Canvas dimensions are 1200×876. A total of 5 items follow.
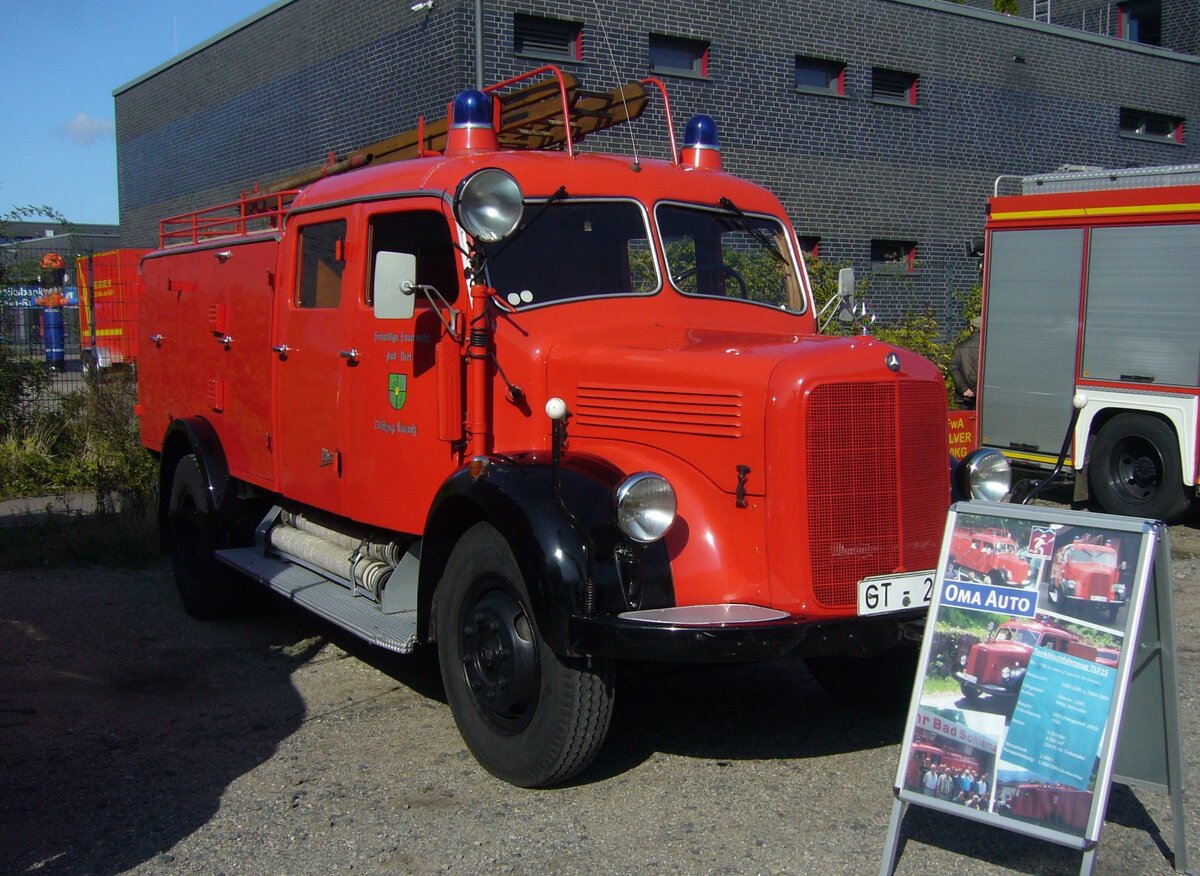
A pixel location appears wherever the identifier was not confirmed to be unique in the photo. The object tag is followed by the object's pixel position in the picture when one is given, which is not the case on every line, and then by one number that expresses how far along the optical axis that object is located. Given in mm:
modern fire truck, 10531
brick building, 15562
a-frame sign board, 3662
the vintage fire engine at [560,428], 4348
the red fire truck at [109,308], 15555
